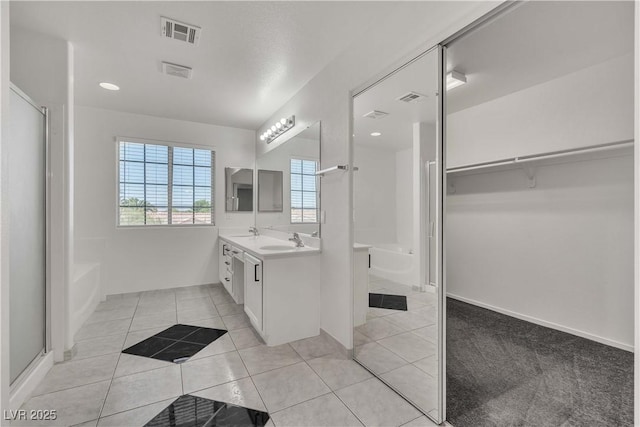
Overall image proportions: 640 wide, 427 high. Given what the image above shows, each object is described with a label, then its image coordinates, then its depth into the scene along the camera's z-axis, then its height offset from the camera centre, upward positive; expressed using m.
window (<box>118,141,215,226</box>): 4.02 +0.42
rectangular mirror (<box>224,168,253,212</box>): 4.61 +0.39
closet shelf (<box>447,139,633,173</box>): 2.16 +0.51
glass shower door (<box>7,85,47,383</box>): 1.73 -0.13
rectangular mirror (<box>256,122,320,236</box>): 2.91 +0.35
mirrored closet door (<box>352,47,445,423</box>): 1.67 -0.13
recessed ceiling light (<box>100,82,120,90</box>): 3.05 +1.38
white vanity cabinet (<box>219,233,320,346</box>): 2.52 -0.74
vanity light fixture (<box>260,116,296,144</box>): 3.32 +1.08
